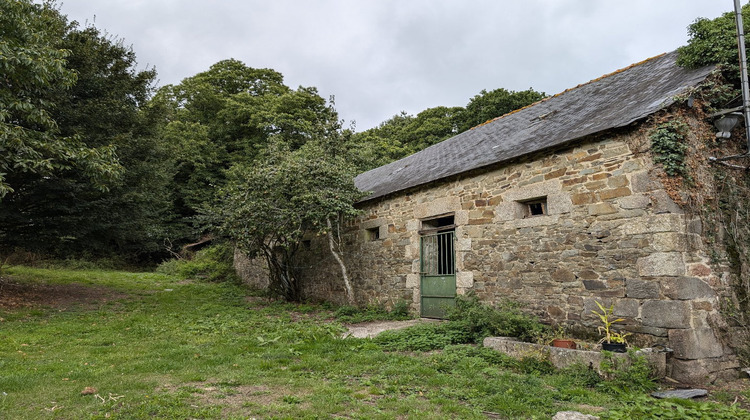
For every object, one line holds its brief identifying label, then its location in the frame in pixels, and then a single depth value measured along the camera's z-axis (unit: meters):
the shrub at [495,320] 5.96
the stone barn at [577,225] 5.14
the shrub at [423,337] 6.18
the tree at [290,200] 9.81
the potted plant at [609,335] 4.90
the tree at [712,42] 5.93
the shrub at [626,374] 4.39
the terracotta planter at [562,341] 5.33
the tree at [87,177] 9.55
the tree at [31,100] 6.85
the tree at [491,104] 22.56
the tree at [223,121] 23.83
